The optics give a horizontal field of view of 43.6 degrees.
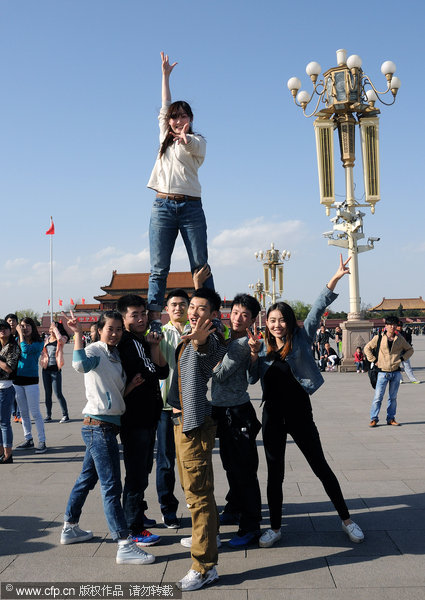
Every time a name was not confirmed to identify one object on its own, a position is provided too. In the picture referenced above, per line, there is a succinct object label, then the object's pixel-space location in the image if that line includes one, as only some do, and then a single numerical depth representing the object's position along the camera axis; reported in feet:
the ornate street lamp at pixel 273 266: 132.98
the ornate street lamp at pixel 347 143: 60.50
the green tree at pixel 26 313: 370.32
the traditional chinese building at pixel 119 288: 206.80
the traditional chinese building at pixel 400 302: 279.28
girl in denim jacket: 12.08
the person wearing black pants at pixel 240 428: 12.05
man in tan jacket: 26.76
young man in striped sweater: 9.91
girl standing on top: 14.12
